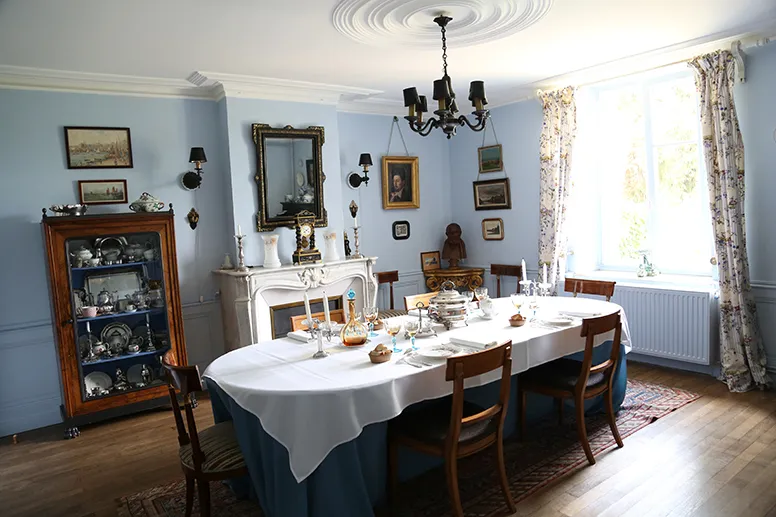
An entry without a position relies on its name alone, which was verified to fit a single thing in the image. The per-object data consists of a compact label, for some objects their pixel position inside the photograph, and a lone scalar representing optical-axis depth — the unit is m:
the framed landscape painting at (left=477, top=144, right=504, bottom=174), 6.38
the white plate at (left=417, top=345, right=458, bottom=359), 2.86
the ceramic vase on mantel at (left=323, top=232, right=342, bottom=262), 5.51
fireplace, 4.90
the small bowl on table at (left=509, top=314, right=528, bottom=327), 3.57
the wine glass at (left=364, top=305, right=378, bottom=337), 3.47
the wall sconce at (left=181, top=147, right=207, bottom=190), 4.80
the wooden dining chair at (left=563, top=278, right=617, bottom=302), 4.29
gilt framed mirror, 5.16
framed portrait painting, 6.41
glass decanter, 3.18
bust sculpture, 6.75
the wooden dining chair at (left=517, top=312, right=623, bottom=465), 3.24
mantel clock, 5.29
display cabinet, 4.21
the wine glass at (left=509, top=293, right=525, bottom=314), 3.86
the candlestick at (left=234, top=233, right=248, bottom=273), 4.99
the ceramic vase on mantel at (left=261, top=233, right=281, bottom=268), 5.09
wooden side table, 6.46
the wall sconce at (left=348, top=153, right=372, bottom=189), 5.96
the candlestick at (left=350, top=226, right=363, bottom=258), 5.75
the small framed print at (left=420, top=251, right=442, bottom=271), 6.80
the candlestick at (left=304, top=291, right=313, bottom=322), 3.16
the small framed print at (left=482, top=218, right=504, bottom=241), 6.47
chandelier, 3.23
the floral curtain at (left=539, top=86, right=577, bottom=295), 5.54
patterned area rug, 2.90
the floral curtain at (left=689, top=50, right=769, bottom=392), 4.34
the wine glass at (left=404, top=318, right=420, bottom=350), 3.19
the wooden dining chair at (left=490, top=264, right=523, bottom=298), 6.23
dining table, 2.41
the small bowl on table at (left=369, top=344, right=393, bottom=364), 2.86
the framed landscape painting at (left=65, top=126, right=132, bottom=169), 4.52
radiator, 4.64
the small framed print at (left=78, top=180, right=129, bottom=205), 4.57
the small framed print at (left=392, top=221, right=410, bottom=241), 6.54
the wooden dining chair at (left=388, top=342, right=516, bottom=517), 2.54
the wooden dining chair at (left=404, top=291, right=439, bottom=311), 4.13
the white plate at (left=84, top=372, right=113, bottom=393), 4.46
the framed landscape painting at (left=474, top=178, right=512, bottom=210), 6.34
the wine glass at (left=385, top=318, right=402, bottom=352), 3.13
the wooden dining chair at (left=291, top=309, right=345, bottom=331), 3.71
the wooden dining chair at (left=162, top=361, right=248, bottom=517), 2.52
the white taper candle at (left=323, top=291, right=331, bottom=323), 3.33
